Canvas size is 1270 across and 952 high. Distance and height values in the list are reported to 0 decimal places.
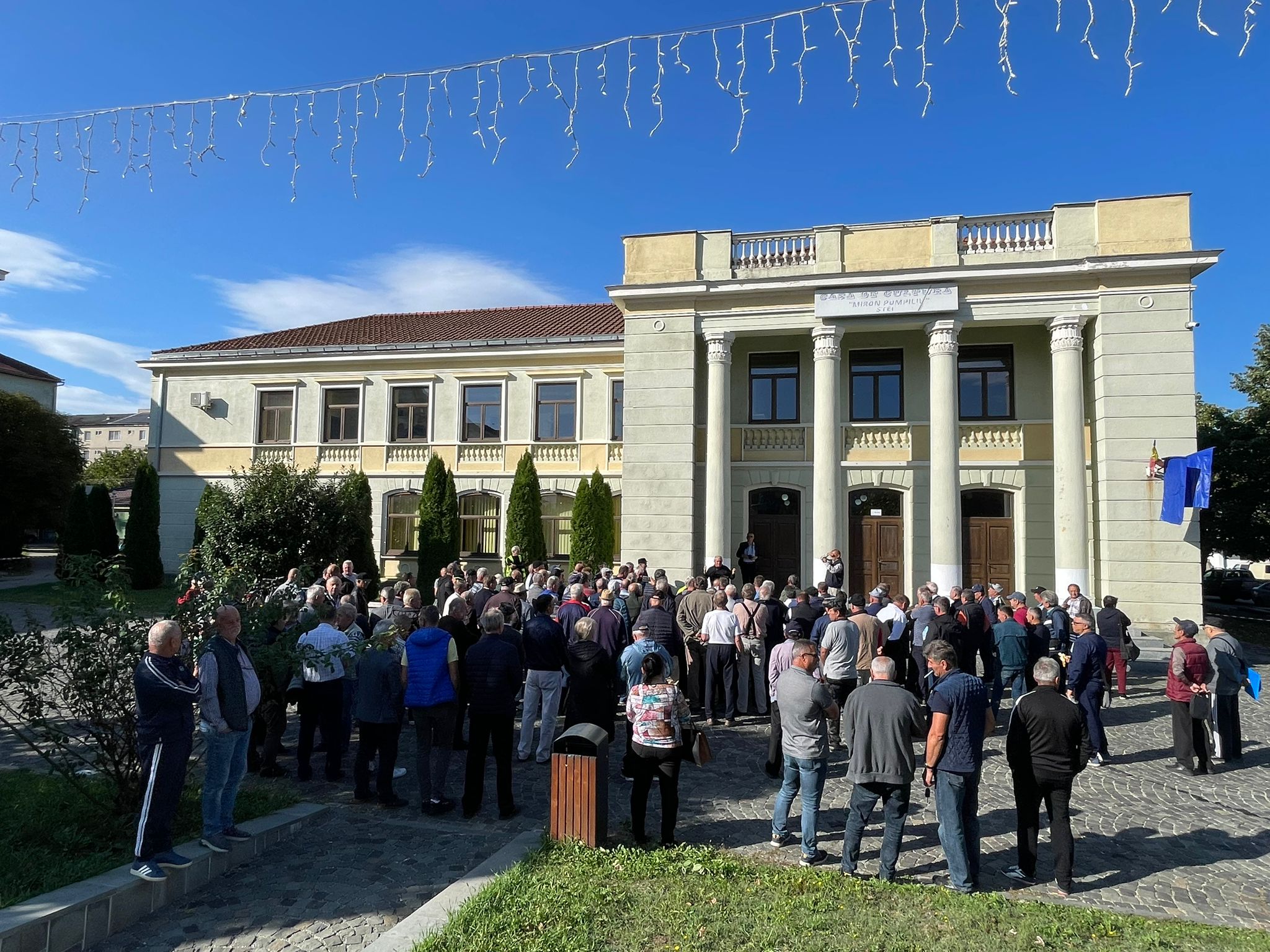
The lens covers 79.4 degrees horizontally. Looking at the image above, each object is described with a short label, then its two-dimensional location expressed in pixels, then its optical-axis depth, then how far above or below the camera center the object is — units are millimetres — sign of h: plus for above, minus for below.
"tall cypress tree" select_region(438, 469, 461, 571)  22703 +99
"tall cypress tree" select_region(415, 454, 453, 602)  22625 +18
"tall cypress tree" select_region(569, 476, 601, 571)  21750 -12
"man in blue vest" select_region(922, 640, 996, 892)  5328 -1623
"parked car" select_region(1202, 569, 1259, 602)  33219 -1952
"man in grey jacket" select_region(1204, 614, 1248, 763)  8547 -1670
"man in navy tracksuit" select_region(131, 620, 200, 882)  5086 -1435
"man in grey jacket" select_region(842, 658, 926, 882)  5344 -1560
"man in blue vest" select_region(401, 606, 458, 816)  6828 -1572
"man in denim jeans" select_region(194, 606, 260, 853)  5523 -1395
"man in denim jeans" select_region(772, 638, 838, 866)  5863 -1630
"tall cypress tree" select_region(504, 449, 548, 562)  22359 +446
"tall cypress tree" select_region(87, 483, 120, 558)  24531 +57
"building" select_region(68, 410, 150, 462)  97562 +11864
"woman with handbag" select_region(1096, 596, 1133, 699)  10938 -1313
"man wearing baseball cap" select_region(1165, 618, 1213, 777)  8203 -1714
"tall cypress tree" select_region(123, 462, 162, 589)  24234 -408
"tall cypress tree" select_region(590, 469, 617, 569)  21953 +351
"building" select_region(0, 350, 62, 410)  41594 +7872
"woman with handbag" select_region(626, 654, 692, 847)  5969 -1640
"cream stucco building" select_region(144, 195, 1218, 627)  17016 +3429
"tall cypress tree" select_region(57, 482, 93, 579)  24203 -171
